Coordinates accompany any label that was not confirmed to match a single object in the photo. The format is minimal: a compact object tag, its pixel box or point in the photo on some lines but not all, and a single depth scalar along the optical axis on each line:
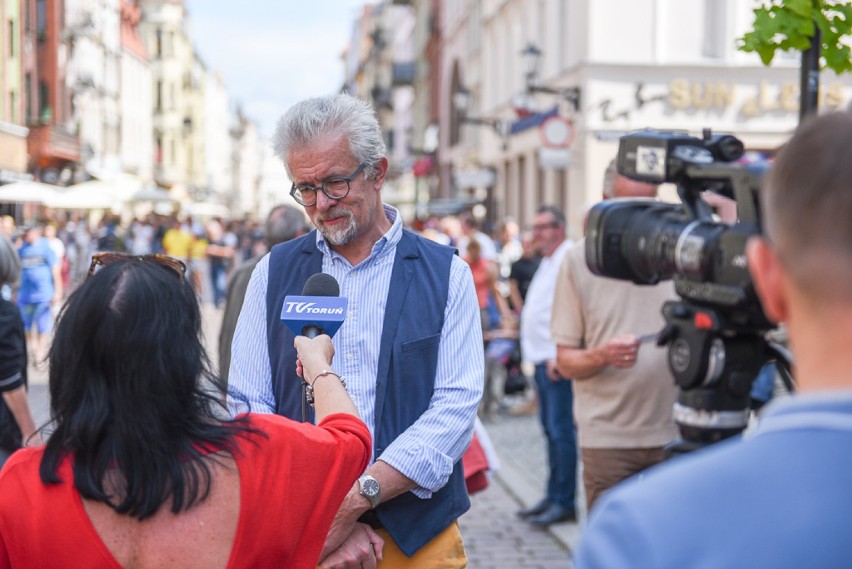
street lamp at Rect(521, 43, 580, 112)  23.23
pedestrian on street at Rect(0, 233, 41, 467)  5.09
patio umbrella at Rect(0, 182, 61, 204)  29.64
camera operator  1.25
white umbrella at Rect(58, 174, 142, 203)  37.56
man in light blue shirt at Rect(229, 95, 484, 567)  3.21
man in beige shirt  5.01
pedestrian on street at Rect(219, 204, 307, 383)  6.55
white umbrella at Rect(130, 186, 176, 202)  41.72
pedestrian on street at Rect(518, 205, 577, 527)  7.71
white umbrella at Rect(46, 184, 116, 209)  34.59
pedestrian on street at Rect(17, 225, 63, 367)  16.08
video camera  1.84
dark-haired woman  2.29
